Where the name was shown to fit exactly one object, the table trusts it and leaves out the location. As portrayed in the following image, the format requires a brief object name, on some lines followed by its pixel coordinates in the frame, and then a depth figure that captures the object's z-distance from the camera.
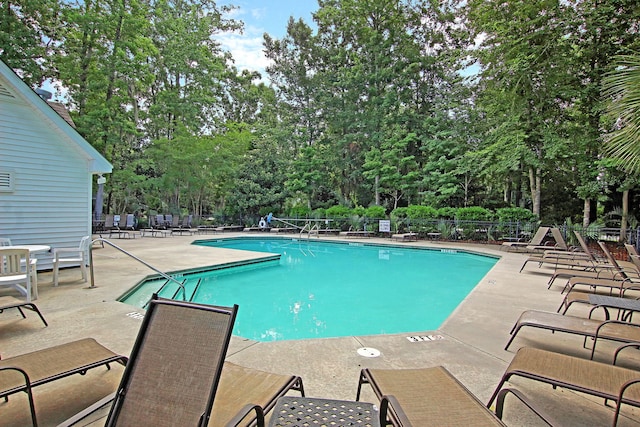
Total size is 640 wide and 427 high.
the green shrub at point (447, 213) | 14.82
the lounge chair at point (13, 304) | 3.15
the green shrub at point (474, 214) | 13.72
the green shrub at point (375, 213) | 16.55
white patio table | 4.50
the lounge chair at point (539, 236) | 9.28
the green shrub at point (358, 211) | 17.25
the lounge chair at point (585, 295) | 3.55
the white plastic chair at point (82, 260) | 5.28
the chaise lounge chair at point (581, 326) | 2.59
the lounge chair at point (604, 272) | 5.20
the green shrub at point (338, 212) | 17.68
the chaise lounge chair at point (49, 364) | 1.75
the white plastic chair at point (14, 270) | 3.79
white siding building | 6.01
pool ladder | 16.09
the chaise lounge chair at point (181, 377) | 1.46
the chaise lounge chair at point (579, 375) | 1.69
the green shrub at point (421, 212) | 15.05
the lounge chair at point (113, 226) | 13.25
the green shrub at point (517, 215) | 13.03
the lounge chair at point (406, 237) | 14.34
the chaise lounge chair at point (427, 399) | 1.48
